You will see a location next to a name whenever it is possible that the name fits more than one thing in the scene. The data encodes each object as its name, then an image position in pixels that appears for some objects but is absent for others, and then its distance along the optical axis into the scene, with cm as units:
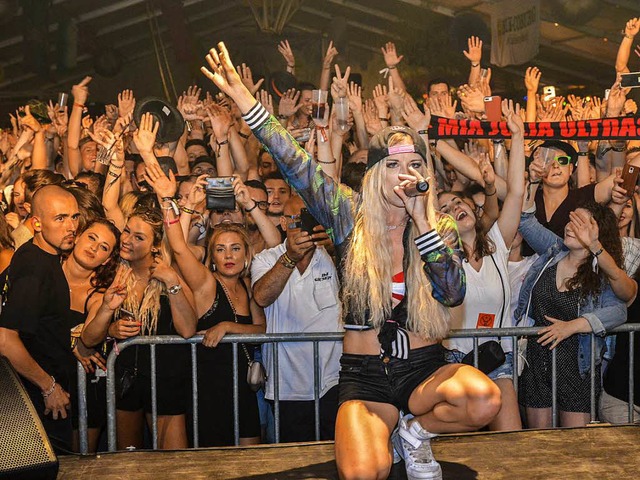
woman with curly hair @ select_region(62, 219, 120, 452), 461
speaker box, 338
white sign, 1008
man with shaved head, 419
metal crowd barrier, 429
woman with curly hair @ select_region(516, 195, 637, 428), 464
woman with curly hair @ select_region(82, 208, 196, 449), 440
